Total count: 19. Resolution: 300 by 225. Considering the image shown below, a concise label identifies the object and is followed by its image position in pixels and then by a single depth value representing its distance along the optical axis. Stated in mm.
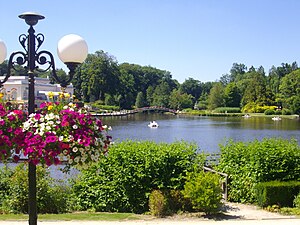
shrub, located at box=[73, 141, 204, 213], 10836
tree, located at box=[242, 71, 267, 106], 105938
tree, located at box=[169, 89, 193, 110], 129250
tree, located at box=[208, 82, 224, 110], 116562
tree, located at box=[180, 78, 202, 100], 146250
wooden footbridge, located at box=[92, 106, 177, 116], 110912
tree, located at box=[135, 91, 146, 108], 128375
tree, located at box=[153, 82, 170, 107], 130250
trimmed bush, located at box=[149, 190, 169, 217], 10031
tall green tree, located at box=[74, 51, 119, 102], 114812
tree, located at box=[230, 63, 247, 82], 173275
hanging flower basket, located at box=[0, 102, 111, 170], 5336
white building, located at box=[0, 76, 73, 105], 90262
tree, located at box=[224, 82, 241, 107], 114306
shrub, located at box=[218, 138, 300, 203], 11789
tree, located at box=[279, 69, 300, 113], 99112
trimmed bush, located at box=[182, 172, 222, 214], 9906
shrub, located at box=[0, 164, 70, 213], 10172
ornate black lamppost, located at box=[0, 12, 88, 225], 5875
